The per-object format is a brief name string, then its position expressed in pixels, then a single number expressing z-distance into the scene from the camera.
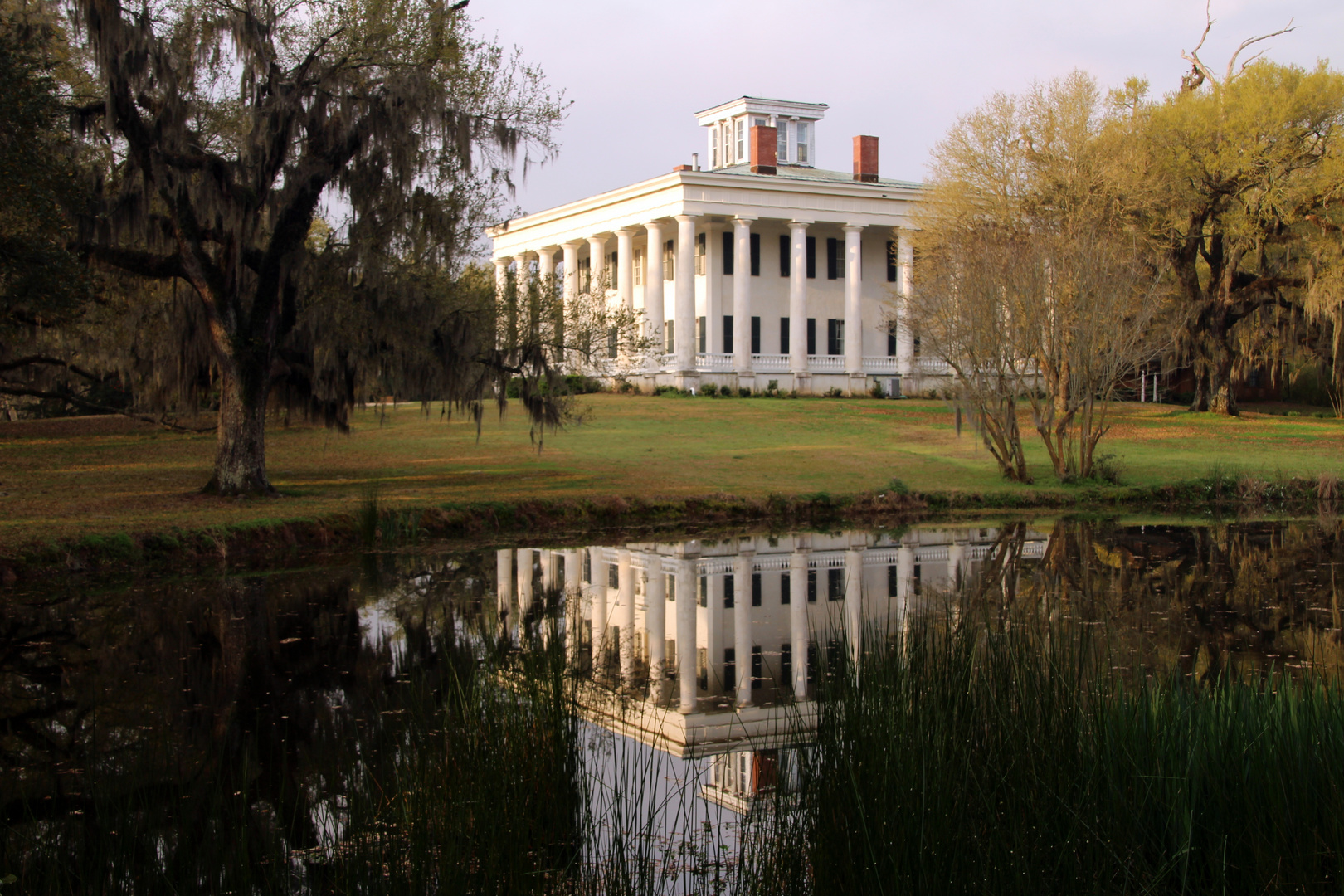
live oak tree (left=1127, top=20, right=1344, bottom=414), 38.94
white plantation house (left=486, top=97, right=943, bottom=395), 51.25
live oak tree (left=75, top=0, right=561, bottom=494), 19.03
